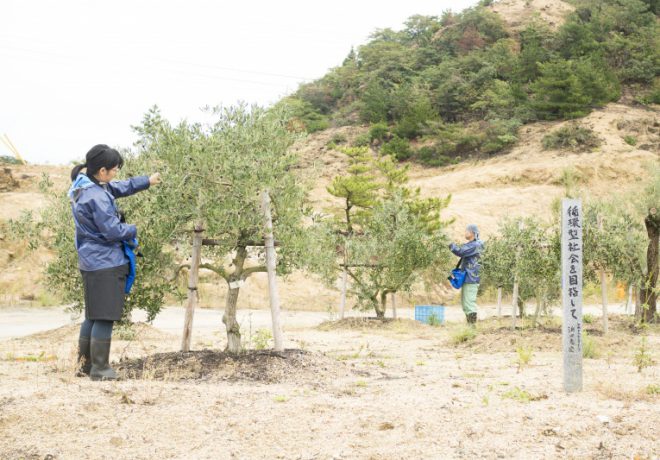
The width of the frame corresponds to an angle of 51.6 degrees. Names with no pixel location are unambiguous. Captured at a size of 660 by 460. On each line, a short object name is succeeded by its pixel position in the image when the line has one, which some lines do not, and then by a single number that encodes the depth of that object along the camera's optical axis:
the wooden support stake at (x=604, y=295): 10.80
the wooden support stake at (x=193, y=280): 7.06
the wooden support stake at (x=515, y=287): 11.21
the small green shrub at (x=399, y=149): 46.03
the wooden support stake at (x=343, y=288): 15.43
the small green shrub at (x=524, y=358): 7.61
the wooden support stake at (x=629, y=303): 17.88
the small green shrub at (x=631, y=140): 39.22
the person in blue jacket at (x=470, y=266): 11.76
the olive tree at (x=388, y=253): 14.52
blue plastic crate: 16.28
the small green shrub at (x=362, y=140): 48.20
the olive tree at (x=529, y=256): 10.88
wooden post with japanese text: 5.98
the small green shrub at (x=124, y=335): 9.96
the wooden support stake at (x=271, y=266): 7.05
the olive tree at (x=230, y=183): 6.68
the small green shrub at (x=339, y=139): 50.16
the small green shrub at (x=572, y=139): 39.05
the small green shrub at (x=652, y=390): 5.79
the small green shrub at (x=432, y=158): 44.44
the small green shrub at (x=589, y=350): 8.66
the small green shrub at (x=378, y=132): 49.12
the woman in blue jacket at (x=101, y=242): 5.89
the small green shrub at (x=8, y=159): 42.41
